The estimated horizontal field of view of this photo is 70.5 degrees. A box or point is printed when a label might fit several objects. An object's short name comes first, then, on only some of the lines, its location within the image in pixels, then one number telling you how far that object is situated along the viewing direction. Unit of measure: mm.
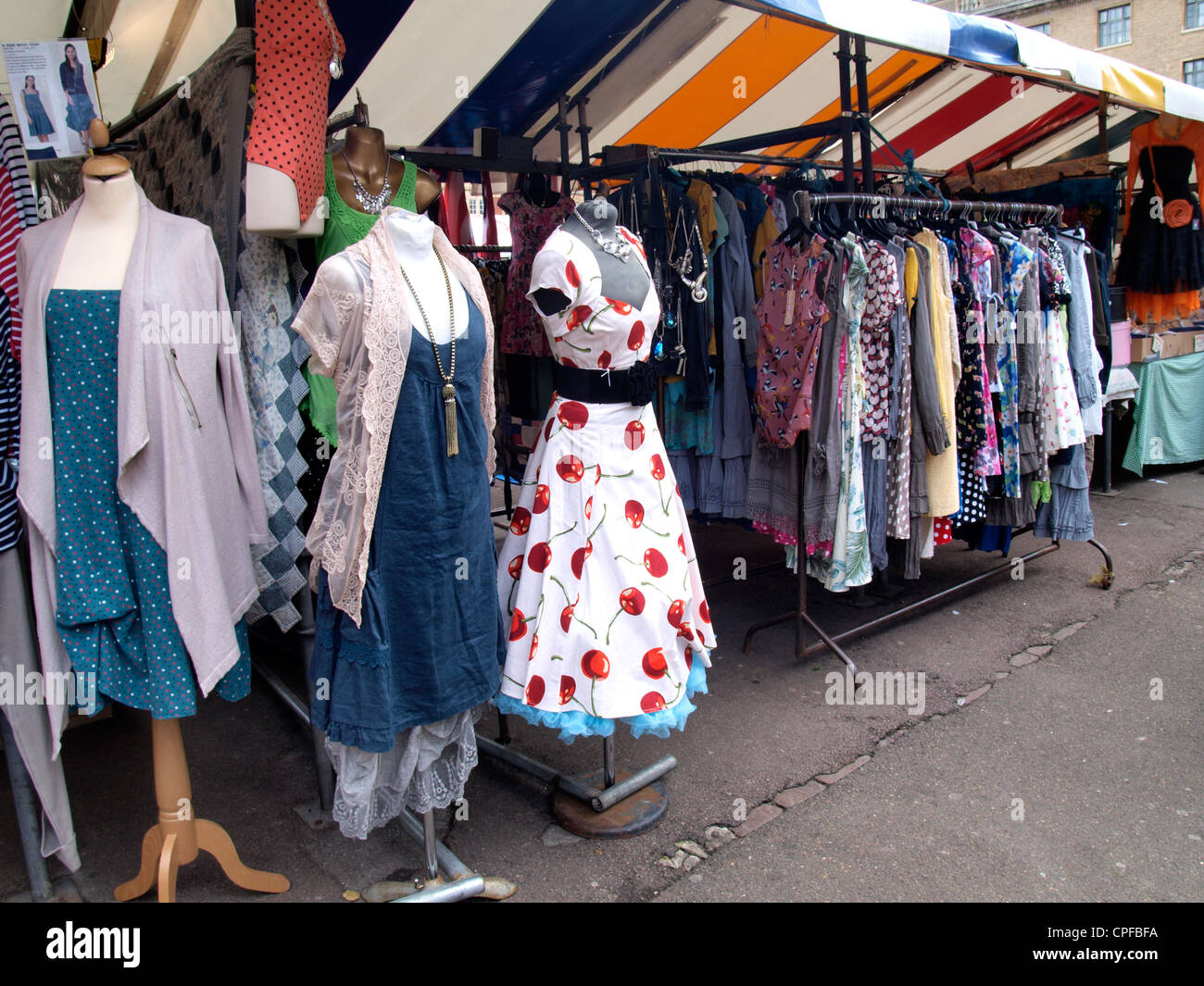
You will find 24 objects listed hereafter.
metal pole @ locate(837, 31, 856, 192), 3885
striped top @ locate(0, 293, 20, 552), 2236
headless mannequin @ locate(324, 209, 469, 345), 2234
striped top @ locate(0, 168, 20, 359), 2293
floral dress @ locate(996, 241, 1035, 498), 4094
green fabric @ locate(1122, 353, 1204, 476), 6785
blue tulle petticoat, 2500
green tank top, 2732
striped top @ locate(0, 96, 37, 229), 2374
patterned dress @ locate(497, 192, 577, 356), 4152
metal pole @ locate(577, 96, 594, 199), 4145
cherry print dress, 2518
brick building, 22266
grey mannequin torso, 2549
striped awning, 3332
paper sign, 2426
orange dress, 6262
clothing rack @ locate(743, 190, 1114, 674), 3635
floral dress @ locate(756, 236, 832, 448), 3504
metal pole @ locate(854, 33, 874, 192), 3908
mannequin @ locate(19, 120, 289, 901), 2133
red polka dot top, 2295
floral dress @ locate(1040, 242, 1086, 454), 4262
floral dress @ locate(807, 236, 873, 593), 3473
